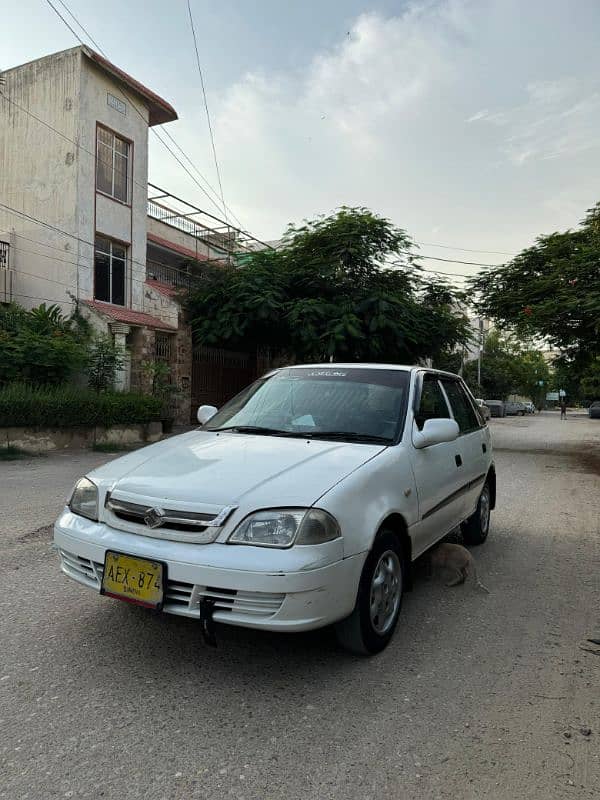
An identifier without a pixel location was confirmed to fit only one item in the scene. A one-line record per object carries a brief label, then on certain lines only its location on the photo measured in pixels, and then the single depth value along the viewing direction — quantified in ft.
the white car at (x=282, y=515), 8.95
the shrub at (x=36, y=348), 42.83
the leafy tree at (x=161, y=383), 53.62
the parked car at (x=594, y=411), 157.17
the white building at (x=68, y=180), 53.11
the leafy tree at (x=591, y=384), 105.68
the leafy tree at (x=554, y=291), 45.65
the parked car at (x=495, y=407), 156.56
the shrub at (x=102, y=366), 48.39
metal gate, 64.91
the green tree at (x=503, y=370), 191.57
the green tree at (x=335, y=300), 54.85
